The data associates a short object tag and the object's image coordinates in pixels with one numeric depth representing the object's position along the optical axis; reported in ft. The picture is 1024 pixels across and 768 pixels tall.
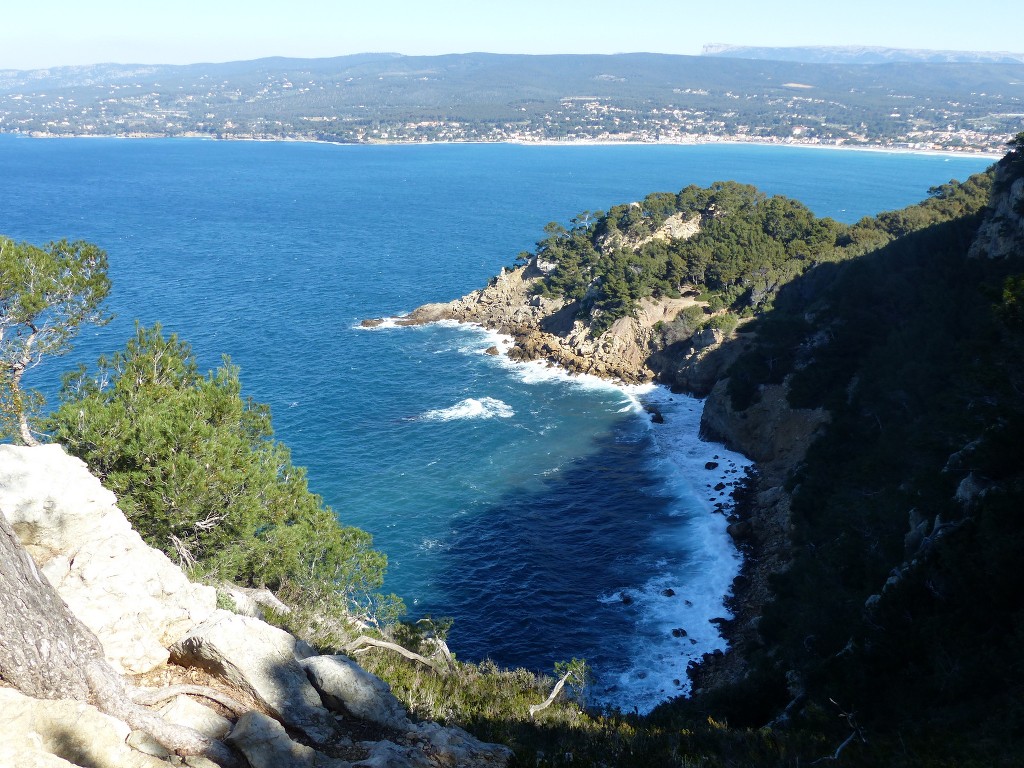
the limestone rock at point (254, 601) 52.19
